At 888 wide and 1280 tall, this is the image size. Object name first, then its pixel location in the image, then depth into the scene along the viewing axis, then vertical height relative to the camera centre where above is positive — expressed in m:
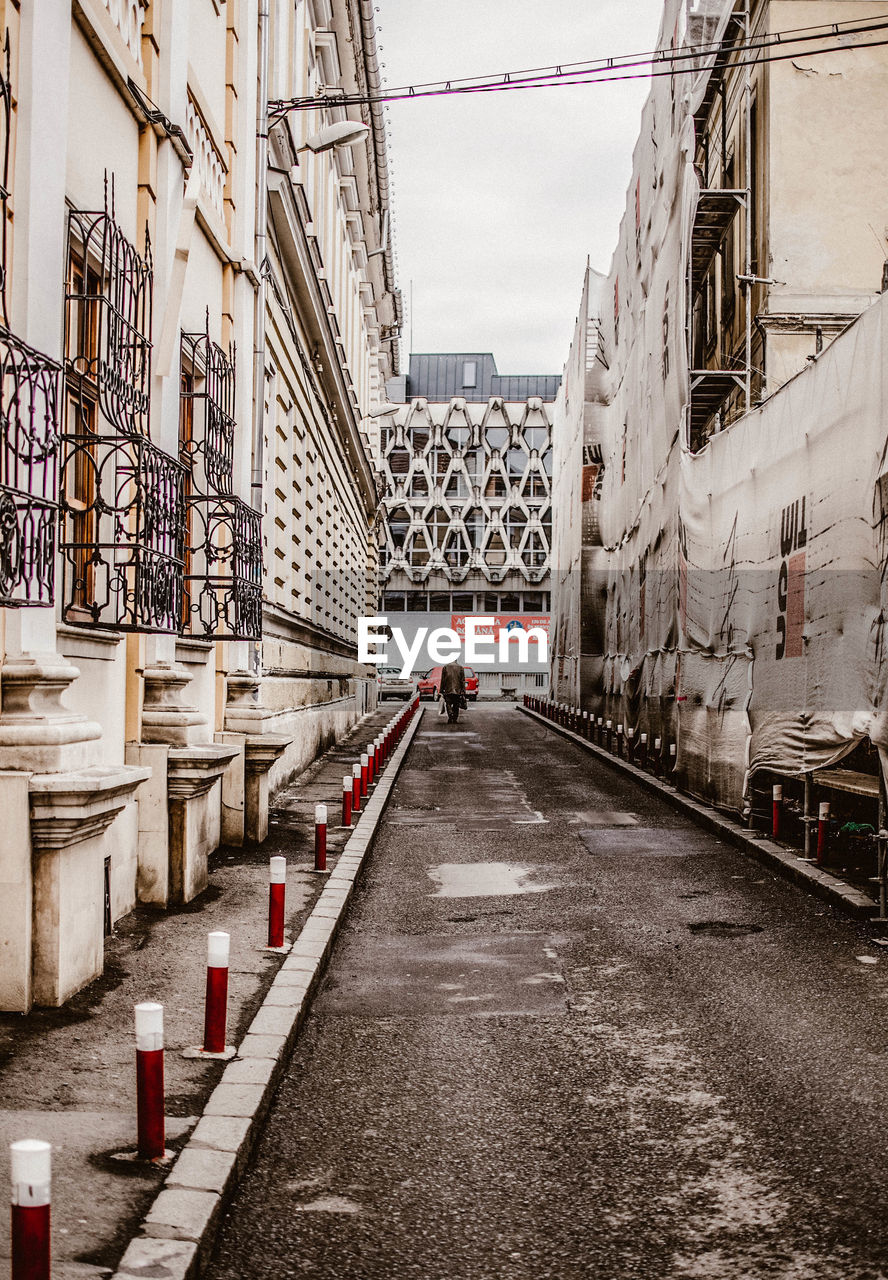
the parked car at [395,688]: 59.47 -1.05
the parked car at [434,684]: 56.88 -0.88
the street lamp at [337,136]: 17.44 +6.77
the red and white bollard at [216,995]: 5.41 -1.34
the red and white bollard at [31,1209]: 2.80 -1.15
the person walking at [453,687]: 37.25 -0.64
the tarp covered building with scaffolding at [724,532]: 9.56 +1.31
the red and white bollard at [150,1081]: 4.30 -1.34
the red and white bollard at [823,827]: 10.98 -1.31
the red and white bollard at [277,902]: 7.54 -1.32
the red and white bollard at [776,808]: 12.60 -1.32
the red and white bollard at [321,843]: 10.53 -1.41
